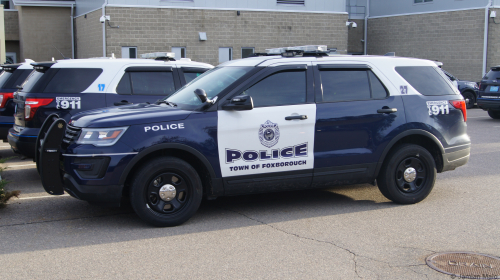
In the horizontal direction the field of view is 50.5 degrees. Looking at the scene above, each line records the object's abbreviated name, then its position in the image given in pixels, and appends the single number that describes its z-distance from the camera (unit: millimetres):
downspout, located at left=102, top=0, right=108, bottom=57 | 21005
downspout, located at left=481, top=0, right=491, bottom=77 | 24812
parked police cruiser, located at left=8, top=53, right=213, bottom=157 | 7746
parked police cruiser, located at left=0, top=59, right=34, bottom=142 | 9680
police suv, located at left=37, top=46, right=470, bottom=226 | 5477
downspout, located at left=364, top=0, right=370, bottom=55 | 30297
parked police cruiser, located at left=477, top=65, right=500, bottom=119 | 16969
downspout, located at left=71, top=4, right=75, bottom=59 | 25938
